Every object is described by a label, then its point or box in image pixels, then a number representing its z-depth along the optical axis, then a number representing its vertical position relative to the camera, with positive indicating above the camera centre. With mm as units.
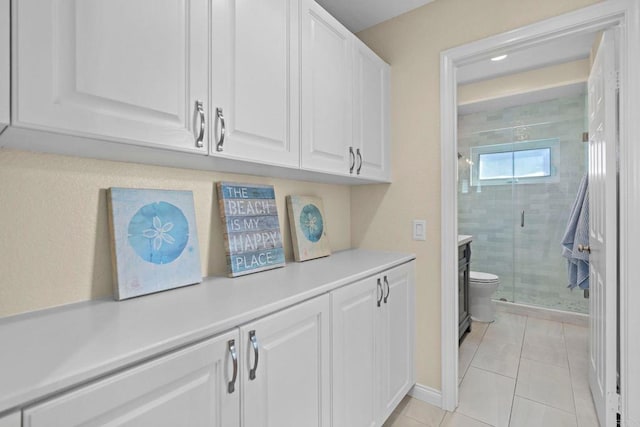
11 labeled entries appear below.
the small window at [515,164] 3539 +582
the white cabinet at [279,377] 622 -464
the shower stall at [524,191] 3391 +263
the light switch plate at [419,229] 1972 -105
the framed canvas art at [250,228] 1392 -70
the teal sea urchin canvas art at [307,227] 1747 -86
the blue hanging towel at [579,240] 2098 -195
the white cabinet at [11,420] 490 -331
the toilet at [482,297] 3215 -889
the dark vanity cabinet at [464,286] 2643 -656
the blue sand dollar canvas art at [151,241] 1042 -100
